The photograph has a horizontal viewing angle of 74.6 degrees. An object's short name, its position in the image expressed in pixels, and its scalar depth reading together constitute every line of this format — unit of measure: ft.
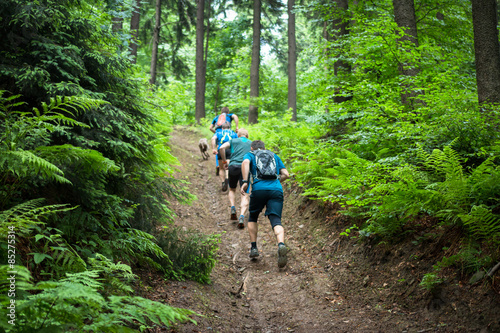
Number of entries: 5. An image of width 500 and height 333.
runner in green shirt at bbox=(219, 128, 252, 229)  28.07
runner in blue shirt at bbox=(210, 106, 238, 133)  34.63
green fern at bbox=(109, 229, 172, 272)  12.29
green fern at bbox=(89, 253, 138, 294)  9.68
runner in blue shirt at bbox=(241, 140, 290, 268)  20.30
